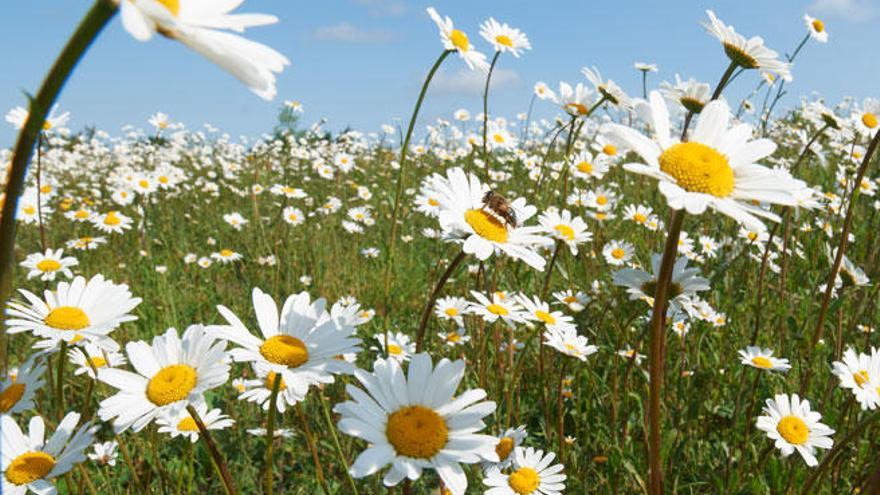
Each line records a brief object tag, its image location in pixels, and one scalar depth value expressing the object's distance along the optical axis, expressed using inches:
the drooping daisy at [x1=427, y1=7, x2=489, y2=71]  19.2
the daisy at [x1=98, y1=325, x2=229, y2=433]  12.7
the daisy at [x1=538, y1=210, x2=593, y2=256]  21.3
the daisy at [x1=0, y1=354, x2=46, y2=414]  14.1
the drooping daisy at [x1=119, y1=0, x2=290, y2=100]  8.4
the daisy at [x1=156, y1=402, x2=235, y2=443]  15.7
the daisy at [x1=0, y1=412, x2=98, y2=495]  13.2
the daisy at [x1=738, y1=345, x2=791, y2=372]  19.2
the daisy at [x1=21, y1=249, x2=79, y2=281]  23.8
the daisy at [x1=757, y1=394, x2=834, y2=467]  16.8
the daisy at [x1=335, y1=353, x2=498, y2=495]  11.8
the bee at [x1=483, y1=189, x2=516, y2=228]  15.5
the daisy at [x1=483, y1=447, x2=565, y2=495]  15.4
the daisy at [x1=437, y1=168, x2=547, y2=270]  14.3
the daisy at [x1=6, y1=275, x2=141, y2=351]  14.1
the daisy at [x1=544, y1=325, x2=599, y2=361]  18.7
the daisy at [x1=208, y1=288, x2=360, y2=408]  12.7
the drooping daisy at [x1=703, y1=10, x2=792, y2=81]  17.6
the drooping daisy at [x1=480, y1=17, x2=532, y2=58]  26.6
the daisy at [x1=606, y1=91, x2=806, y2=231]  11.5
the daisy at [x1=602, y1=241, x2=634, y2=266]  28.2
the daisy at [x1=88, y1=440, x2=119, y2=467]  18.8
